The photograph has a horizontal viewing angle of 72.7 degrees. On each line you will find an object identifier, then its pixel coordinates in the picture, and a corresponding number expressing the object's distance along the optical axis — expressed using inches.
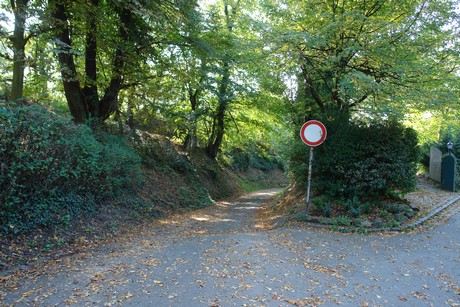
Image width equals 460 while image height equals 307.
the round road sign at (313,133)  337.7
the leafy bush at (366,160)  346.9
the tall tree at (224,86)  513.4
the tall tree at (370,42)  338.6
